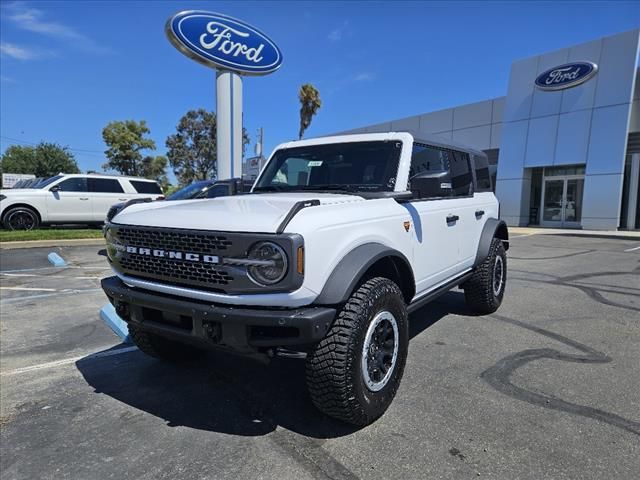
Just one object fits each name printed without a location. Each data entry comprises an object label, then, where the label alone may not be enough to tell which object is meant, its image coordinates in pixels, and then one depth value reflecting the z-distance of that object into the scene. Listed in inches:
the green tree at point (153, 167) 2117.4
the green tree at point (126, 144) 1918.1
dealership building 714.8
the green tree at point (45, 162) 2137.1
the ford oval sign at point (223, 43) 487.5
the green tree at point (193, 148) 2047.2
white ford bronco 91.9
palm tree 1385.3
